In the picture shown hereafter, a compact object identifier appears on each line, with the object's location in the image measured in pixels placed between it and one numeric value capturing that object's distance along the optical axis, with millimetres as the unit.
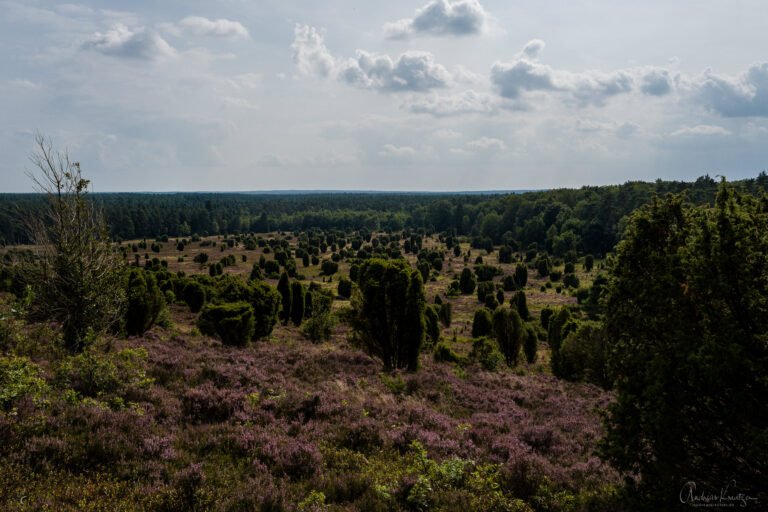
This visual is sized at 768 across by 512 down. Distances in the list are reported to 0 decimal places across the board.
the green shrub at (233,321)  24656
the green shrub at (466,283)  87750
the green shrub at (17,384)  8320
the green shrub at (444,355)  31125
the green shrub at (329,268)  99581
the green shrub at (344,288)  78500
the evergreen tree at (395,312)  21141
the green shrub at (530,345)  43625
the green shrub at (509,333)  38188
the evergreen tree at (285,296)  50344
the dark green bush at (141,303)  25719
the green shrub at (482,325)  53594
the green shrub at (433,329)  40469
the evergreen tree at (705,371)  6141
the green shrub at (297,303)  51312
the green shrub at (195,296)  49438
